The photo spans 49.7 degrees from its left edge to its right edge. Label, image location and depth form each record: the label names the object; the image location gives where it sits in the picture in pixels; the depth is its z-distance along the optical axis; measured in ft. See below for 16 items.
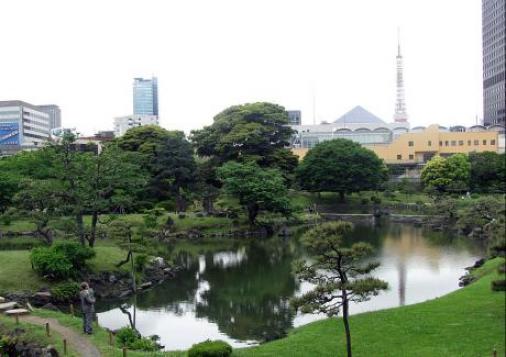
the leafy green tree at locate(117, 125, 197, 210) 167.84
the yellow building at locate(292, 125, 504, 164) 222.75
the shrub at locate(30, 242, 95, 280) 80.23
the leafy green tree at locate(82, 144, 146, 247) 91.50
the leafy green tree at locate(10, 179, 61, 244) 87.30
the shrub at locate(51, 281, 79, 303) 77.82
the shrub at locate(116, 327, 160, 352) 52.70
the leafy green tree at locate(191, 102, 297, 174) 180.14
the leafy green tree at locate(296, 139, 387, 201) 191.01
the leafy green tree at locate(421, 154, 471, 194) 187.52
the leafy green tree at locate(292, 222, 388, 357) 42.75
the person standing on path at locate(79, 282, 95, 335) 52.29
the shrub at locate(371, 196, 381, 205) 192.03
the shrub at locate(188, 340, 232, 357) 46.03
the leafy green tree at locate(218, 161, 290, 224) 144.66
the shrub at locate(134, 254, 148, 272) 92.17
